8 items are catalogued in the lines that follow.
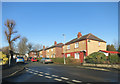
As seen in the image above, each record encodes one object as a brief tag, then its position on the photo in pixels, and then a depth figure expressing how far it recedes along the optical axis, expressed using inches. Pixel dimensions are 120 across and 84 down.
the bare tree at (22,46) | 1690.7
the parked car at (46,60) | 818.5
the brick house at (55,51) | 1303.5
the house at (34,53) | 2380.4
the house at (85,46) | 774.4
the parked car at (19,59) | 760.9
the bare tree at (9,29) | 876.3
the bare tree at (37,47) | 2285.7
